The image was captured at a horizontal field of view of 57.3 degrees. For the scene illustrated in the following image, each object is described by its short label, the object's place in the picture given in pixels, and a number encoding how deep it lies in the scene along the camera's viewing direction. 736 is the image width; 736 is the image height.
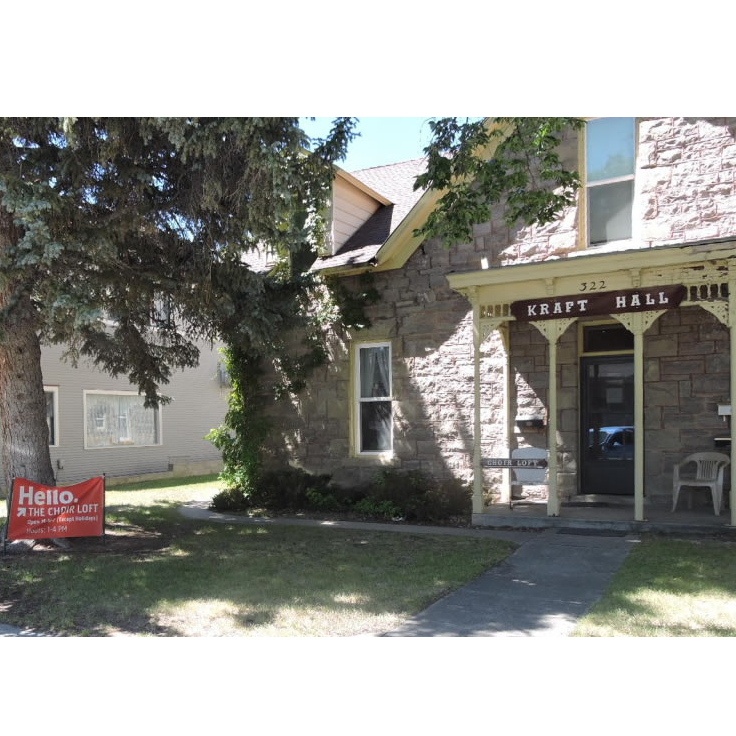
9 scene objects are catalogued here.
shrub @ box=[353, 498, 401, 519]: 10.66
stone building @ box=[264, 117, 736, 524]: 9.06
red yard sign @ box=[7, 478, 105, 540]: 8.09
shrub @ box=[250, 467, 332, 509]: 11.96
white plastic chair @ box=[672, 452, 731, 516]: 9.08
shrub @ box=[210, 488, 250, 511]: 12.22
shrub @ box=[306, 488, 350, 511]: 11.55
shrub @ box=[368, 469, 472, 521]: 10.41
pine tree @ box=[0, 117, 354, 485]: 7.07
